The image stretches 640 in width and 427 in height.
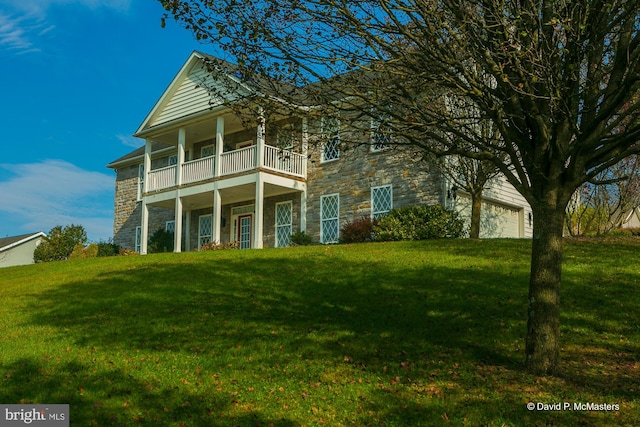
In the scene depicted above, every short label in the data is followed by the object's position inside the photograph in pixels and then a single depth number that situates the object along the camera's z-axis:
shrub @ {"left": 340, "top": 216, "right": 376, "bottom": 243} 20.20
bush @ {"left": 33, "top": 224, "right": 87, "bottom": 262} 29.91
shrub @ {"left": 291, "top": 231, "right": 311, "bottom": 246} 22.44
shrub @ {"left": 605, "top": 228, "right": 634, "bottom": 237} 21.62
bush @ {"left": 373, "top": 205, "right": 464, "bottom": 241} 18.86
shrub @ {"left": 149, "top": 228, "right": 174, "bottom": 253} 27.19
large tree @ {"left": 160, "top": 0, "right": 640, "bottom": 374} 6.60
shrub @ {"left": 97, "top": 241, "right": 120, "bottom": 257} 28.89
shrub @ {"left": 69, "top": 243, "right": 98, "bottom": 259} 28.01
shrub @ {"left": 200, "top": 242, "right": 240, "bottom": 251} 22.41
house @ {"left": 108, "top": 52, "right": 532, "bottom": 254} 21.34
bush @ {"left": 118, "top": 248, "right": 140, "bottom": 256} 25.69
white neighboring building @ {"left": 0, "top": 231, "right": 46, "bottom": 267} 37.50
